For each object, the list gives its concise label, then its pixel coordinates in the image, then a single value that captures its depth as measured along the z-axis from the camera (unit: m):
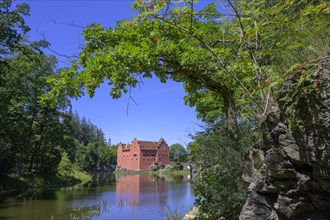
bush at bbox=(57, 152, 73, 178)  47.43
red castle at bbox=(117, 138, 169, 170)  102.75
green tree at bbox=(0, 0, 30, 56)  18.12
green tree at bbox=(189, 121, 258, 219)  6.41
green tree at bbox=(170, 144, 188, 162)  103.81
